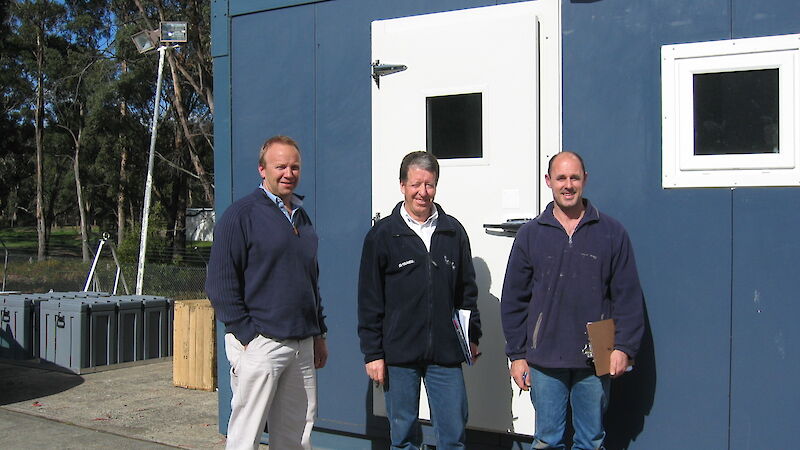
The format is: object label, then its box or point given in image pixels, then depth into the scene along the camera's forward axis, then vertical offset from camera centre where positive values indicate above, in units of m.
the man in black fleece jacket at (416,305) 3.52 -0.34
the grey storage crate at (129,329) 8.32 -1.07
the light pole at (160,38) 12.82 +3.32
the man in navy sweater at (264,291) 3.37 -0.26
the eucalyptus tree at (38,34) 34.69 +8.96
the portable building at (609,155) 3.53 +0.40
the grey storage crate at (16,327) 8.54 -1.07
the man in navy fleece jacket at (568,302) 3.29 -0.30
